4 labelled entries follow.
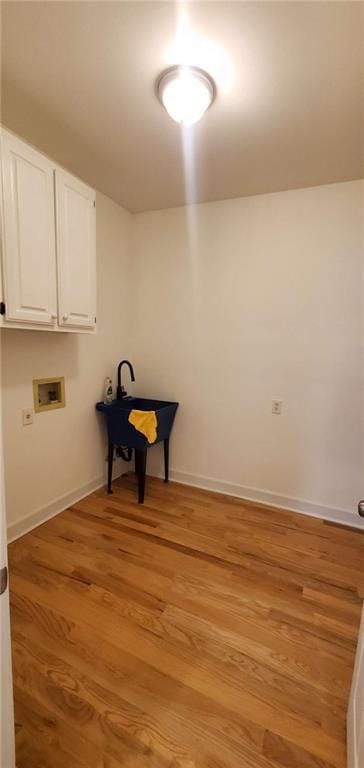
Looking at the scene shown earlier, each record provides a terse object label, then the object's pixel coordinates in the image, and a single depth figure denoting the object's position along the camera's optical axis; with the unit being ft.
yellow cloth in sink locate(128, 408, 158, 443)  7.45
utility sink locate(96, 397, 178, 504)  7.67
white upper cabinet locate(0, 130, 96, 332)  4.82
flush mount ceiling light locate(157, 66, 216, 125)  4.19
